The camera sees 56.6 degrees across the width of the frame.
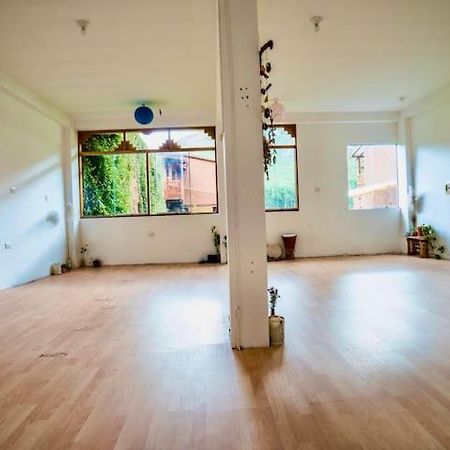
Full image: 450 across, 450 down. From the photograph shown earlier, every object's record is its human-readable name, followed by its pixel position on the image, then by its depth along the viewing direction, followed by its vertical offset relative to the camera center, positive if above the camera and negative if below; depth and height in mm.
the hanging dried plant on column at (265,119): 3270 +805
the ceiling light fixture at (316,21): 4978 +2315
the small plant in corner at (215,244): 9125 -621
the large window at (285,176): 9562 +861
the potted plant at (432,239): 8445 -615
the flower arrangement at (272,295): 3389 -661
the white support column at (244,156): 3156 +447
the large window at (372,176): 9711 +814
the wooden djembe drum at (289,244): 9242 -673
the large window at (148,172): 9352 +1044
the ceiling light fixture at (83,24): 4832 +2298
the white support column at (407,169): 9352 +919
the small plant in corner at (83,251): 9289 -685
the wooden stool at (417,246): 8609 -764
